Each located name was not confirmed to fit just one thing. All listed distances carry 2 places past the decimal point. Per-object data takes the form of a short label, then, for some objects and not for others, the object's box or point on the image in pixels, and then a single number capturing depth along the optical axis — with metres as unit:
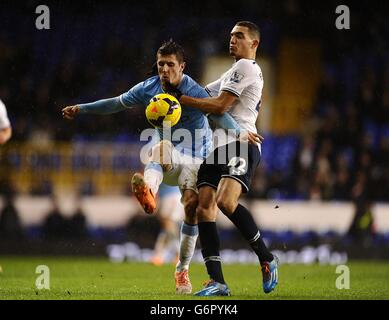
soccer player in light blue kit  15.31
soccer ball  14.91
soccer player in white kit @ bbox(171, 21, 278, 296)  14.94
